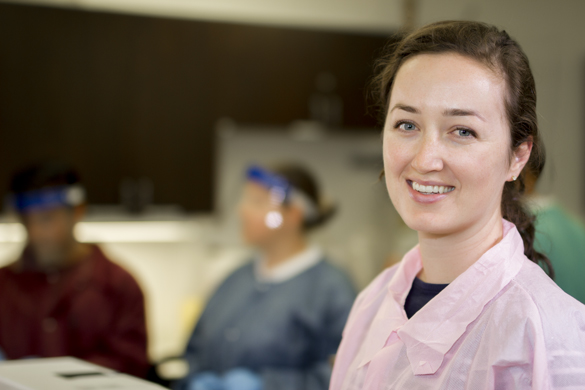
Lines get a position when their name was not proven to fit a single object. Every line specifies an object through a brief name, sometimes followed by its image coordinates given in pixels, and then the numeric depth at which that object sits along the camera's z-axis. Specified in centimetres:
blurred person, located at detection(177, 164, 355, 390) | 213
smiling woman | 73
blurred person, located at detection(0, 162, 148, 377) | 213
